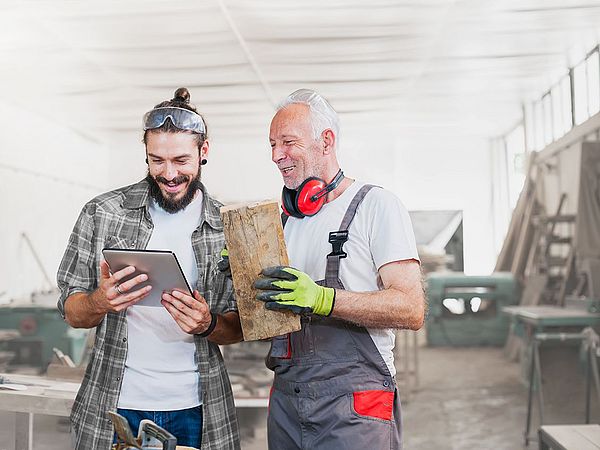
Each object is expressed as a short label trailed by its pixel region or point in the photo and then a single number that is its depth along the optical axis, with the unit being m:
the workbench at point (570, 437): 2.92
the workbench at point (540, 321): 4.11
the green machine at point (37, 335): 4.50
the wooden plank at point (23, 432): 3.21
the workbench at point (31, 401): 2.78
